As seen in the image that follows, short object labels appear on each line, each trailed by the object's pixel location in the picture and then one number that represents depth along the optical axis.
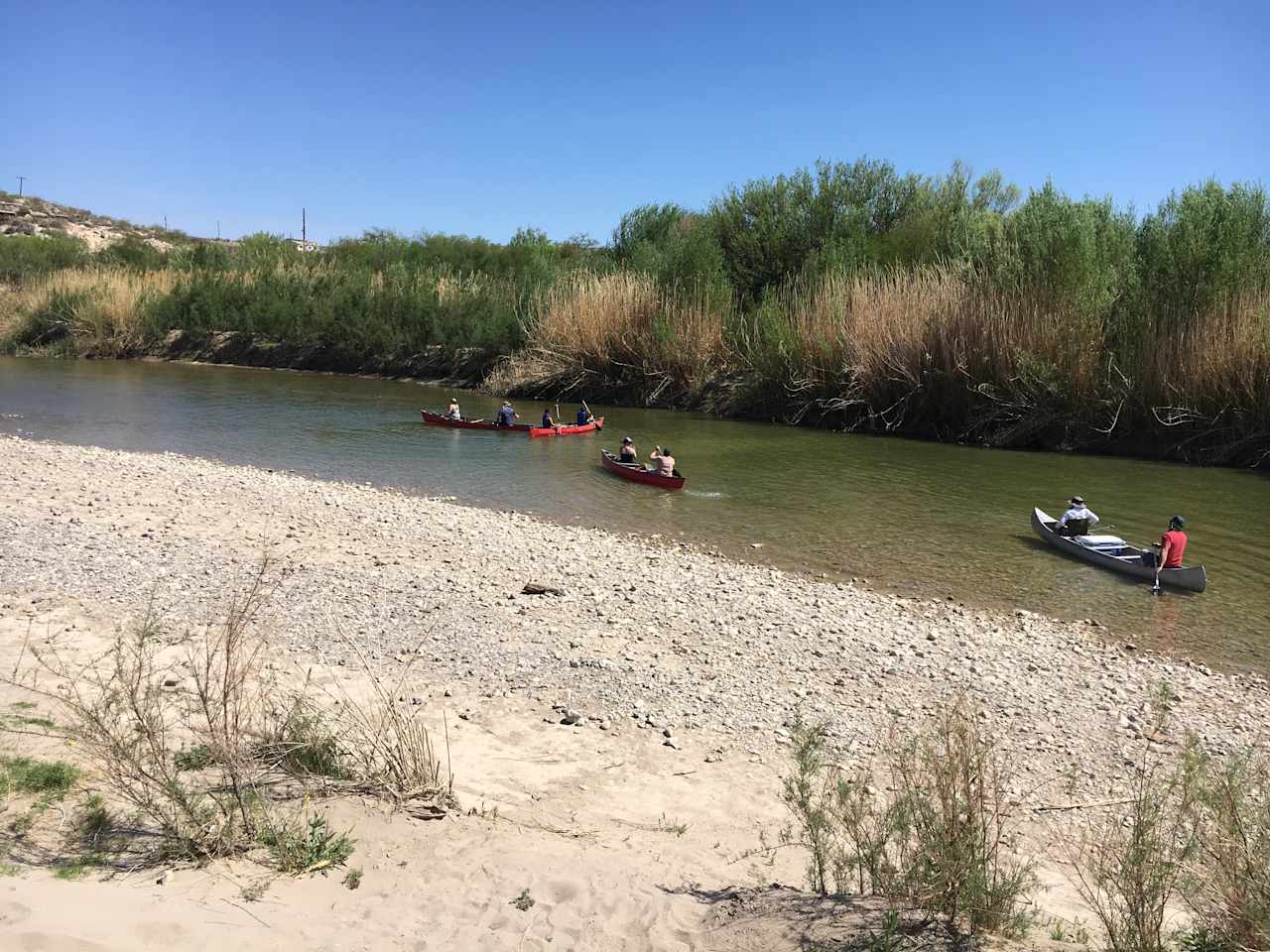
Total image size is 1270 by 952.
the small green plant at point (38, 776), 4.91
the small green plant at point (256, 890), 4.09
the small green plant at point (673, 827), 5.64
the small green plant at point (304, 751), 5.32
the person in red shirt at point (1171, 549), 13.45
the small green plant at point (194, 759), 5.28
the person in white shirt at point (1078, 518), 15.53
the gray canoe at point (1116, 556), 13.17
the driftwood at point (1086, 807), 6.43
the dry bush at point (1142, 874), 3.56
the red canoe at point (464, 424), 29.14
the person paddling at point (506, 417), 29.31
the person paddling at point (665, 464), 20.42
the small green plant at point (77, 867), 4.16
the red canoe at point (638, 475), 20.39
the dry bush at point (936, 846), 3.95
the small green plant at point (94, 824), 4.53
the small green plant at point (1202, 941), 3.50
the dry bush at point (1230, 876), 3.42
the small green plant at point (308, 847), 4.42
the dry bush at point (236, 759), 4.54
